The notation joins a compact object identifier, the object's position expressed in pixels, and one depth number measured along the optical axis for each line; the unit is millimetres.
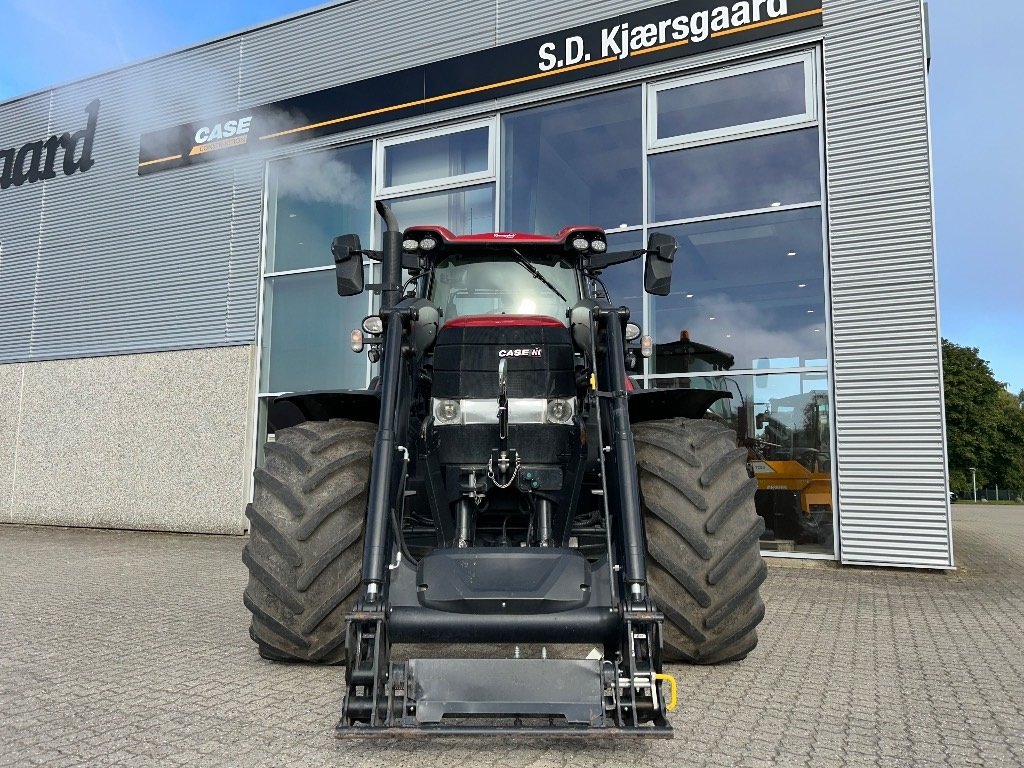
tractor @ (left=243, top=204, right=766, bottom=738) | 2779
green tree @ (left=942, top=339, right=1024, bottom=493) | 49281
